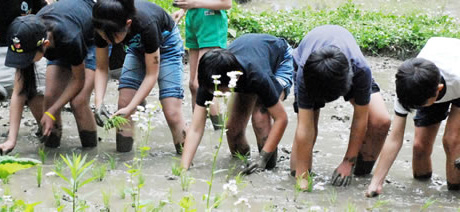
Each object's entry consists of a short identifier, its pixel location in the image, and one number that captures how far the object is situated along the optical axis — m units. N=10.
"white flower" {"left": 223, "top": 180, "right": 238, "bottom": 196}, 4.68
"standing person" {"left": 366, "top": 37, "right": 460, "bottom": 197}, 7.01
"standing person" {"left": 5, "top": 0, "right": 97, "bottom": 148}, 7.88
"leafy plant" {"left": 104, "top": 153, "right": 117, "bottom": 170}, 8.26
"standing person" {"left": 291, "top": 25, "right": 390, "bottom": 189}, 7.01
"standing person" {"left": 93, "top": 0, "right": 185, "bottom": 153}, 7.92
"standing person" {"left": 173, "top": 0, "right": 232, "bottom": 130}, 9.98
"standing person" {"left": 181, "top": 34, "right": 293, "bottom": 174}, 7.47
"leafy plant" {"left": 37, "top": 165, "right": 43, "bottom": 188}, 7.40
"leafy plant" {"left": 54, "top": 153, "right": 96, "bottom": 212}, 4.85
